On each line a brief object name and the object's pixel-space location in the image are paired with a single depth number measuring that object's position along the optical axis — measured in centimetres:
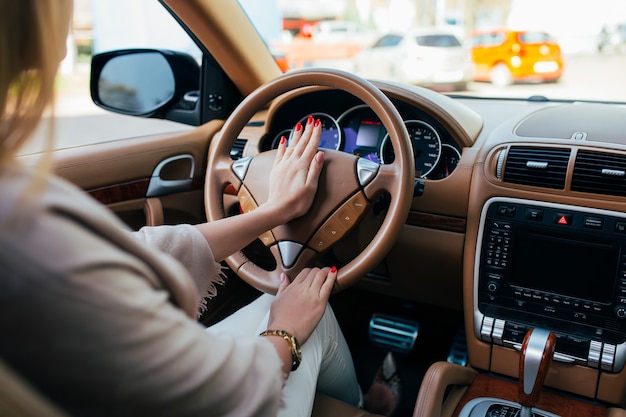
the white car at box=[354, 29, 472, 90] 461
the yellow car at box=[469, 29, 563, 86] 491
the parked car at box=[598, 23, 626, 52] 827
